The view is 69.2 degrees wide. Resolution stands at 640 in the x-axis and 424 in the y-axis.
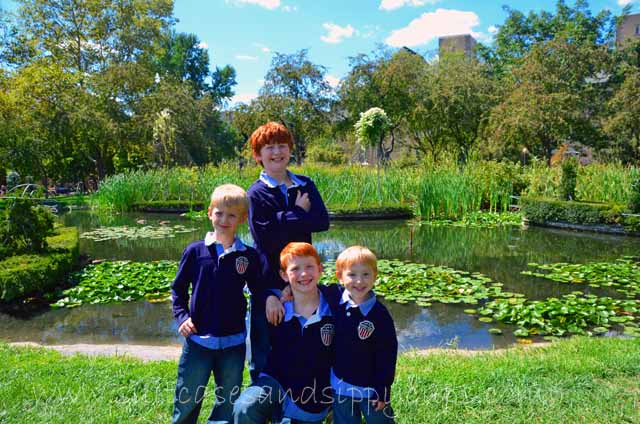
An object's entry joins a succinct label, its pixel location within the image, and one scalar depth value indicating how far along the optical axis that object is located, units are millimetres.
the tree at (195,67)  42562
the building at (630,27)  38119
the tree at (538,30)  27297
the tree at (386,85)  25359
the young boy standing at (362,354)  1926
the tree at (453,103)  24297
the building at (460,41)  48312
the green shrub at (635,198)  10562
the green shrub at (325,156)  27975
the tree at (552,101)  20359
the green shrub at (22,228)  6570
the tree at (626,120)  19666
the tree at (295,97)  27906
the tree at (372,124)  14406
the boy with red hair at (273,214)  2217
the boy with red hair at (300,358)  1986
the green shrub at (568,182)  12633
